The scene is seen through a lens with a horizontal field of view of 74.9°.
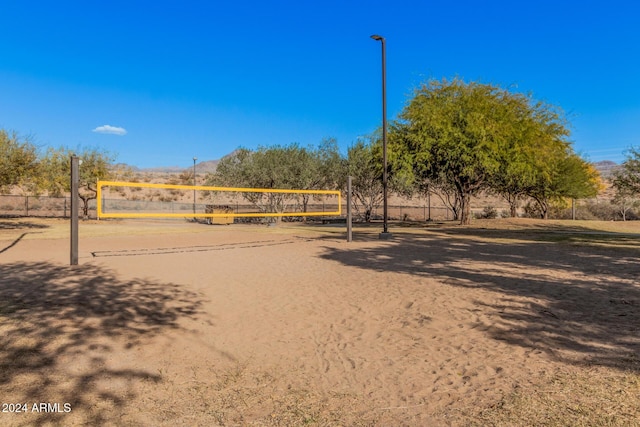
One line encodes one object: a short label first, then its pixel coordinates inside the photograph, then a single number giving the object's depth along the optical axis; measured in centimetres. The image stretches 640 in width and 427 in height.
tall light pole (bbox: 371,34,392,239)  1806
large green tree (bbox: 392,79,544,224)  2325
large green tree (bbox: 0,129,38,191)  2196
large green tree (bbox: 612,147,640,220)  1997
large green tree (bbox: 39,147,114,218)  3528
